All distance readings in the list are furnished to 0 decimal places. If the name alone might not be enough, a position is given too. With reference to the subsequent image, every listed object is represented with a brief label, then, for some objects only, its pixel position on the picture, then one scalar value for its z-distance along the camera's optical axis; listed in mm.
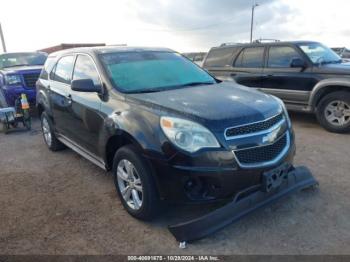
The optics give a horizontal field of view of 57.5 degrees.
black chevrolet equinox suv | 2783
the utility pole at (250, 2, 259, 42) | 31609
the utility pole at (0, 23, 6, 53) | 20264
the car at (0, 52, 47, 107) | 8344
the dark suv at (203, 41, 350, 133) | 6211
